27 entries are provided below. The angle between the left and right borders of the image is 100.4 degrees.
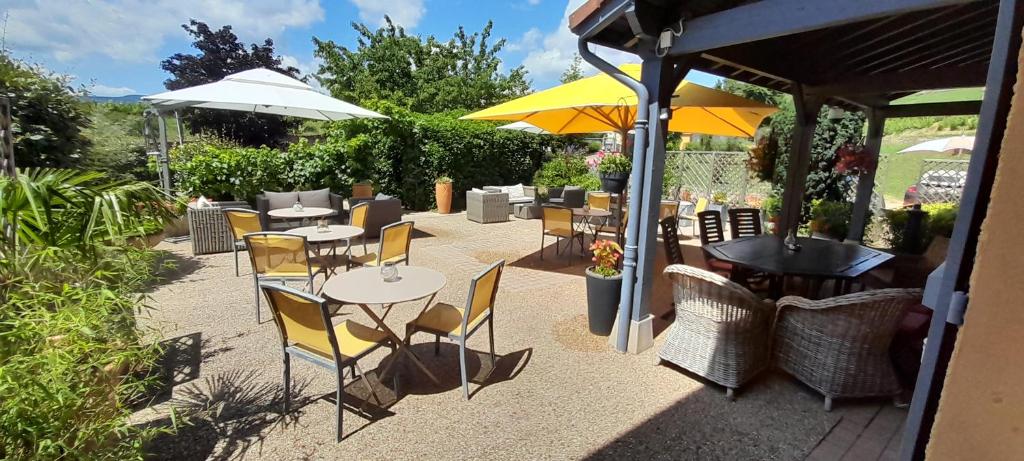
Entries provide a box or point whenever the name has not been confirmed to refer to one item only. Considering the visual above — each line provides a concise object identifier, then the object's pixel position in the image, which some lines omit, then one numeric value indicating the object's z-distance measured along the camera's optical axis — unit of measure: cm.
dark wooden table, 334
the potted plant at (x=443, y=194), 1027
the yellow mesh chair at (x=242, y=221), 482
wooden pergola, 100
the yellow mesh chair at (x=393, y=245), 412
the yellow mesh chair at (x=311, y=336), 224
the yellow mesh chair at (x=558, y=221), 581
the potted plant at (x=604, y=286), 360
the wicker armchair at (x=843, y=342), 251
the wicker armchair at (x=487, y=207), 907
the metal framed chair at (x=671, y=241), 408
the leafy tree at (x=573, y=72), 2243
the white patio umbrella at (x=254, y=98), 574
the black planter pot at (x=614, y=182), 461
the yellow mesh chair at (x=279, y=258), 377
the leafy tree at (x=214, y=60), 2477
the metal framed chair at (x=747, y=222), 530
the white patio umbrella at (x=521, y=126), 927
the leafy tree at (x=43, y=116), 518
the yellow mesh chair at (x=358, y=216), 547
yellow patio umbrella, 406
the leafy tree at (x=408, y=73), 1897
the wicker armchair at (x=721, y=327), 274
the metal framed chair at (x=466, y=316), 270
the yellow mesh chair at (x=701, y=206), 823
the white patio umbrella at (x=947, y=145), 903
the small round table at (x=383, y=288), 264
